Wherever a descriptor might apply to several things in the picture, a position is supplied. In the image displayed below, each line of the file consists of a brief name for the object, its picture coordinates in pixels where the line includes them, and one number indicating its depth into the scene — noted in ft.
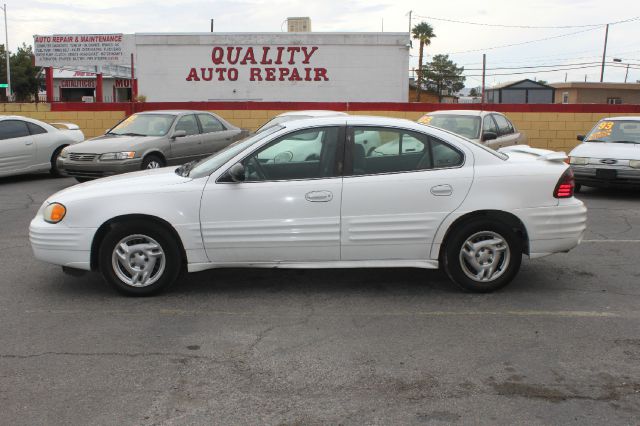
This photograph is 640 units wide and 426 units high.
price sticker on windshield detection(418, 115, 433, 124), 41.43
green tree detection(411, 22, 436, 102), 198.77
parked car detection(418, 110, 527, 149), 40.06
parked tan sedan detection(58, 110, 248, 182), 40.63
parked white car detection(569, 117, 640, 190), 37.58
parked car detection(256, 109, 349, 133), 45.70
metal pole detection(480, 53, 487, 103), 76.74
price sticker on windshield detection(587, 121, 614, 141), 42.24
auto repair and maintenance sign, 83.56
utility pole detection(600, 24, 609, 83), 206.08
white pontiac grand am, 18.34
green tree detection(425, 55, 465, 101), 230.48
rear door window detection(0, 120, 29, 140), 44.88
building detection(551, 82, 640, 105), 163.94
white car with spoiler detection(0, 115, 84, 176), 44.80
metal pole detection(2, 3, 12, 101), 172.46
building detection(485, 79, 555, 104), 152.05
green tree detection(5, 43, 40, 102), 212.23
